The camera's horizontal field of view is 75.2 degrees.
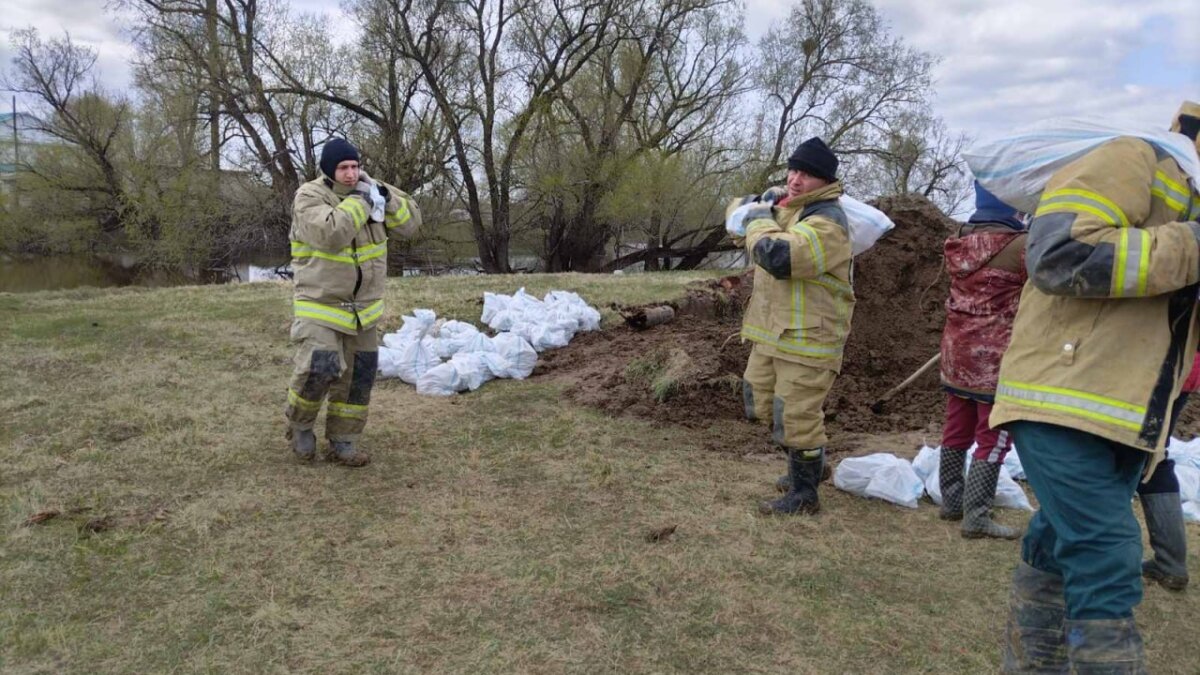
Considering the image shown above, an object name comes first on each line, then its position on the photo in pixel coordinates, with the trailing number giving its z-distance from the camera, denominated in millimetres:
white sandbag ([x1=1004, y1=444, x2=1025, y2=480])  4168
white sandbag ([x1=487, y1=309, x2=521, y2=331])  7582
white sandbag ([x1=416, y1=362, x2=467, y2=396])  5797
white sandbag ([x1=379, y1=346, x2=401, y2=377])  6105
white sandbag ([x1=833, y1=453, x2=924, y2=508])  3832
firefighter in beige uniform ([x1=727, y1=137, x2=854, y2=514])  3271
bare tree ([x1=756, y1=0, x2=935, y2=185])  26312
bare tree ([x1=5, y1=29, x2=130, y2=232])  25219
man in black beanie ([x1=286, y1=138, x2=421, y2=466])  3889
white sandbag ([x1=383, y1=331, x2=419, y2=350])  6453
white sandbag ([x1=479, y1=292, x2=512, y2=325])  7886
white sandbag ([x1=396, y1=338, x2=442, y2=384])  6039
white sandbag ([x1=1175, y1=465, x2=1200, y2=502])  3838
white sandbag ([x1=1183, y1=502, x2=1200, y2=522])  3701
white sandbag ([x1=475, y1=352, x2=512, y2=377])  6156
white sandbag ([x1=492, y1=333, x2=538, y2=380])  6266
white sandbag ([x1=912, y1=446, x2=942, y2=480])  4043
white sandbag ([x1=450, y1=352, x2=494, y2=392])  5934
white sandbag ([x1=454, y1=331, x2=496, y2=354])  6488
